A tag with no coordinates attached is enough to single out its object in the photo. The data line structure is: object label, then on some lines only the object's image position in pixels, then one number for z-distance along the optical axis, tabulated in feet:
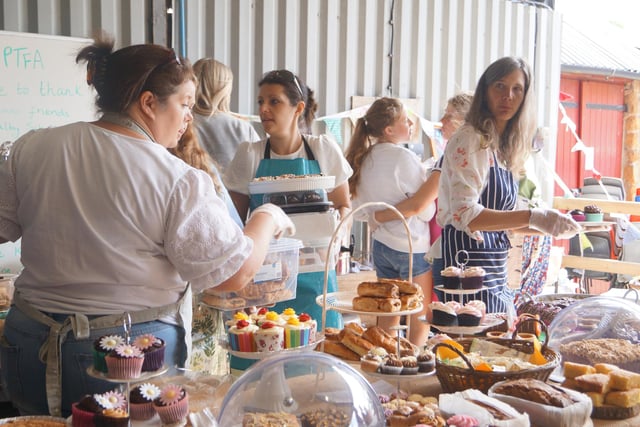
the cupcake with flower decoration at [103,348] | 5.11
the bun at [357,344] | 7.65
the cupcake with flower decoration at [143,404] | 4.98
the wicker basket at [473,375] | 6.21
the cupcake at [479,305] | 8.37
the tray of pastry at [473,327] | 7.95
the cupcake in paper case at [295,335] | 7.18
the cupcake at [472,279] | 9.05
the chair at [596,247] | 27.89
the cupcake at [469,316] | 8.08
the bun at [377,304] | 7.34
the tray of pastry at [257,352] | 7.05
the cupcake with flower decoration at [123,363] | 4.93
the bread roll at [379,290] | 7.52
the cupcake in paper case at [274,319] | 7.33
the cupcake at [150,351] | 5.17
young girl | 13.56
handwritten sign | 13.85
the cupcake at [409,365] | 6.41
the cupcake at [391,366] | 6.37
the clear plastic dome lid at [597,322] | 7.73
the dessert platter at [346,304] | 7.19
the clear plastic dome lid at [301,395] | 5.16
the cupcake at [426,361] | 6.58
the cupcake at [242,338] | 7.07
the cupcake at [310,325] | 7.36
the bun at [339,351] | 7.84
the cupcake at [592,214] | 18.85
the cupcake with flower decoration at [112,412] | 4.56
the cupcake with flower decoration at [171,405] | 4.87
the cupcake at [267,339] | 7.07
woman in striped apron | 9.69
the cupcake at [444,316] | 8.04
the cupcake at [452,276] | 9.02
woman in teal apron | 10.81
